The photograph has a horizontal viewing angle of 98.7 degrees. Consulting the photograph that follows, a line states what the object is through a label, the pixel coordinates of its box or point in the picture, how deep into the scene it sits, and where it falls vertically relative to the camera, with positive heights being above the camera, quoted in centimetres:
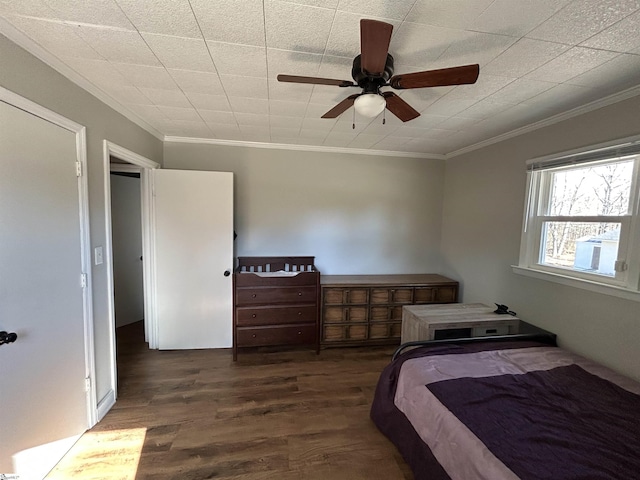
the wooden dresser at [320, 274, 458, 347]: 325 -97
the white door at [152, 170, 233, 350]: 299 -44
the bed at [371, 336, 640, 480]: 115 -95
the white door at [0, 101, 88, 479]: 137 -46
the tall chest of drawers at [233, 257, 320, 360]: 297 -97
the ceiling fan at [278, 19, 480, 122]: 113 +72
